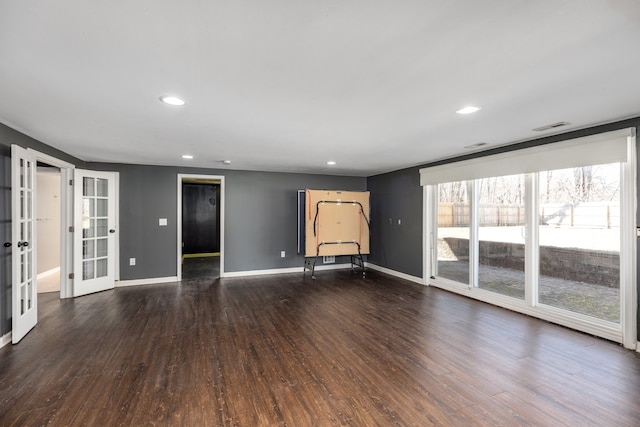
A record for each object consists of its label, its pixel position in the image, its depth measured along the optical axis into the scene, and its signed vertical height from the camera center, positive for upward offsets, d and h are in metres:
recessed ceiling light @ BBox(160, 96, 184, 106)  2.30 +0.88
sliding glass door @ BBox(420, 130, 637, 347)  3.01 -0.22
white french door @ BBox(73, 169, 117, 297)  4.67 -0.28
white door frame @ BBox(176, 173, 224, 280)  5.73 -0.06
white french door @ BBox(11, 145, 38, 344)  3.01 -0.31
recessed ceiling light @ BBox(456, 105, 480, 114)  2.54 +0.89
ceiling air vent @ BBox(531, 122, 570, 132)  3.03 +0.90
